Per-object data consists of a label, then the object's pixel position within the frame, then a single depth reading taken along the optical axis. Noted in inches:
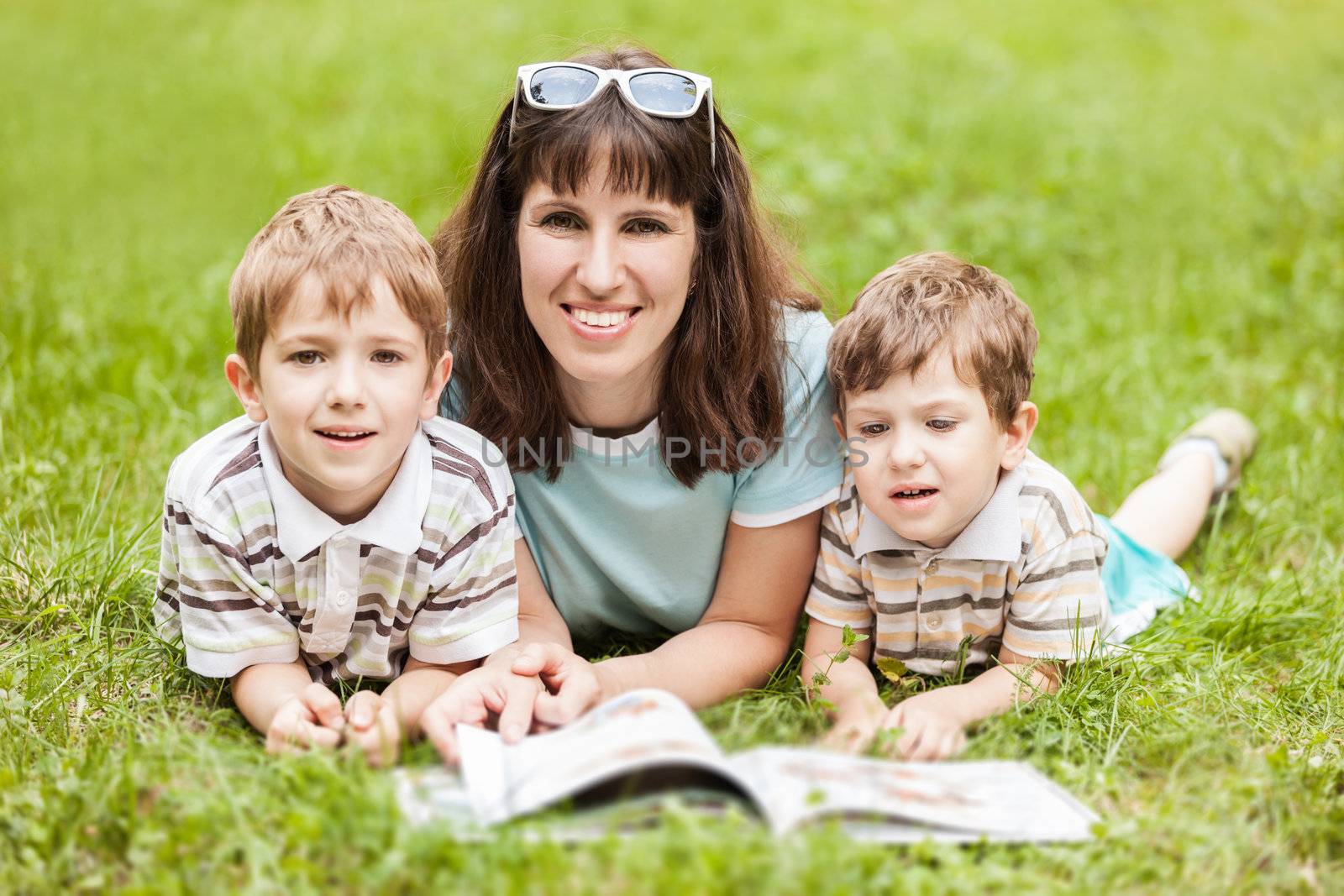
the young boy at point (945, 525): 110.4
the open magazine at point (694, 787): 85.1
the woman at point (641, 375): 112.5
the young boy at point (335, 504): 102.4
